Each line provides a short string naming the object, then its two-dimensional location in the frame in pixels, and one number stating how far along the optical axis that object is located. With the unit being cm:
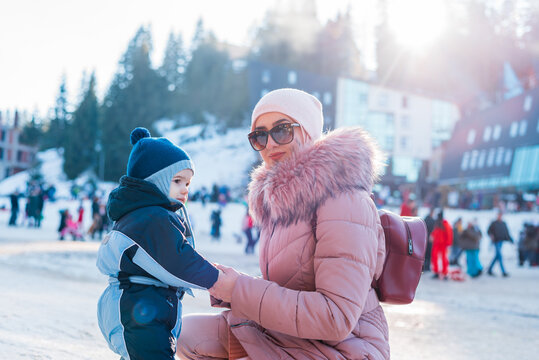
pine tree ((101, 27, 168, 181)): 6272
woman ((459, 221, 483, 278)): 1278
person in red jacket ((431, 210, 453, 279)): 1157
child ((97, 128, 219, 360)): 208
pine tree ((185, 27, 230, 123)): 7450
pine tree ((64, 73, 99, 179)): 6525
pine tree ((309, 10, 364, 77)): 6688
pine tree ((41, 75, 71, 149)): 8119
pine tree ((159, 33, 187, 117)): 7725
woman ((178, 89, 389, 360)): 186
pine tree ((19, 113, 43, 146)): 8438
